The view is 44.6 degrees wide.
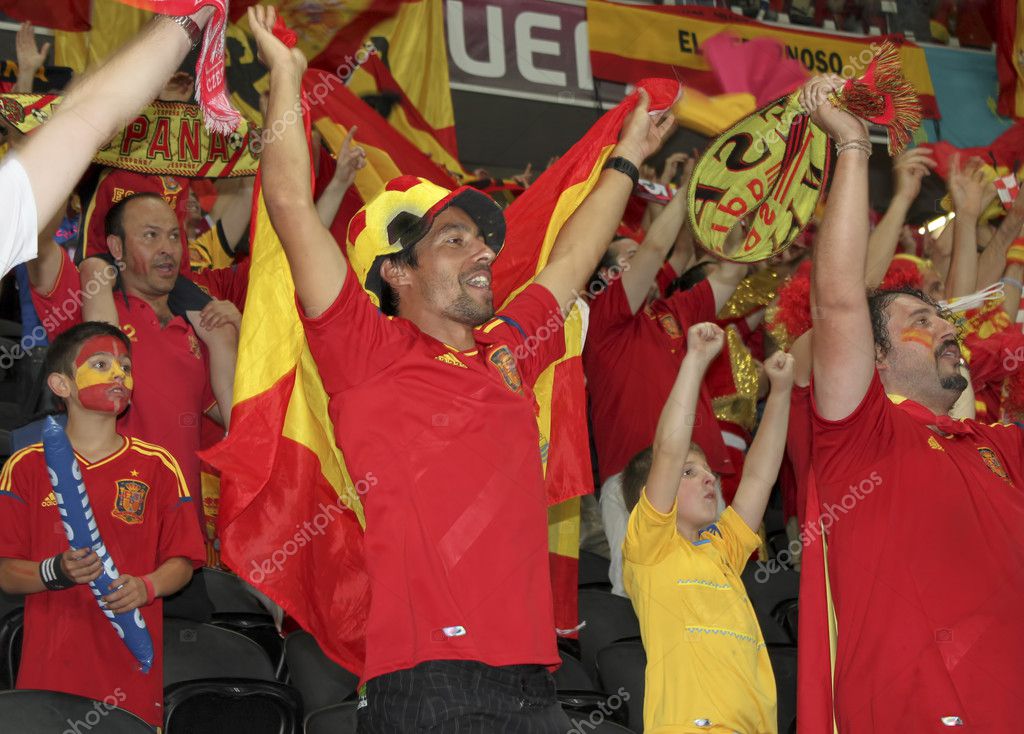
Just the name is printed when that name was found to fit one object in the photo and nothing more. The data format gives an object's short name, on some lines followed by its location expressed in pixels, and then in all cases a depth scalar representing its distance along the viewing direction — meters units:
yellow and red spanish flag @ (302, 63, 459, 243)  4.91
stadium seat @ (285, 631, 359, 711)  3.46
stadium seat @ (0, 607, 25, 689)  3.18
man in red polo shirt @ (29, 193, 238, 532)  4.04
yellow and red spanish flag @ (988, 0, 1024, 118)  8.38
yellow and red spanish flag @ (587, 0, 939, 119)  8.40
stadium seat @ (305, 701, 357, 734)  3.04
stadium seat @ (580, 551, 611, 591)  4.51
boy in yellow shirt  3.19
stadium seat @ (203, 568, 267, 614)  3.99
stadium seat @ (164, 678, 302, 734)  3.12
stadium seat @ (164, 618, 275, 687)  3.43
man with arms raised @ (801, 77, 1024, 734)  2.65
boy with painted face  3.13
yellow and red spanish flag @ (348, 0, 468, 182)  7.73
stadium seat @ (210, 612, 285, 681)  3.74
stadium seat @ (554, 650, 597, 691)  3.67
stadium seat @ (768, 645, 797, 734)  3.87
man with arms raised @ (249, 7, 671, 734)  2.32
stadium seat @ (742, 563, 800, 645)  4.34
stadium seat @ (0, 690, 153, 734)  2.67
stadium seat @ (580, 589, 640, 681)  4.04
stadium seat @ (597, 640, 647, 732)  3.64
